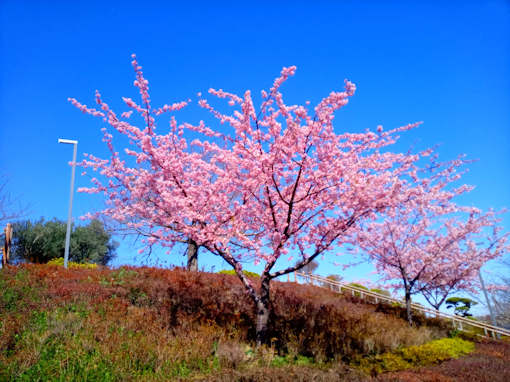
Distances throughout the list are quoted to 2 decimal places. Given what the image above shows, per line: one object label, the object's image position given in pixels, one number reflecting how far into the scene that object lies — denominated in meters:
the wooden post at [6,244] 15.43
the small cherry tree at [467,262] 16.16
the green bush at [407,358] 7.44
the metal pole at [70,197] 14.69
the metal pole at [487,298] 18.89
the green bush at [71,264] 15.64
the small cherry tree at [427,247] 14.40
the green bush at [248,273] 18.27
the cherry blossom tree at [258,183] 6.57
